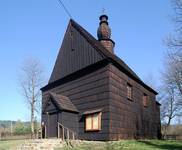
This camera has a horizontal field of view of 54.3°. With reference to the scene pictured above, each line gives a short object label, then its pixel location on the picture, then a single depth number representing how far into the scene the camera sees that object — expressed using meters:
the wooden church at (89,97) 12.70
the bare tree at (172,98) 25.08
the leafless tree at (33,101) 25.49
